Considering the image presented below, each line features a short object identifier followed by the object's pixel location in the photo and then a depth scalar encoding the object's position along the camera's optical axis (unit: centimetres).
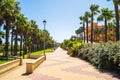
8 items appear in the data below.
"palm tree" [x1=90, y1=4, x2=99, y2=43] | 2028
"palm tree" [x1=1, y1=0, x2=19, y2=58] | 1404
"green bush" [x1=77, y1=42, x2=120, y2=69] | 586
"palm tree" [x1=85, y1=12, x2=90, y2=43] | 2380
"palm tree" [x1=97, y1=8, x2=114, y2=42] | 1762
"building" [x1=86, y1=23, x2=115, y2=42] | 4142
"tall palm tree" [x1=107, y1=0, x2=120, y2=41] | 1183
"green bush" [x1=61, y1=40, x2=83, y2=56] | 1295
